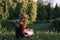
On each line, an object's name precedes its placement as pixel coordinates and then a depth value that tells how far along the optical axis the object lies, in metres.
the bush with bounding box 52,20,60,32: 15.33
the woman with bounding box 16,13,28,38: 7.91
